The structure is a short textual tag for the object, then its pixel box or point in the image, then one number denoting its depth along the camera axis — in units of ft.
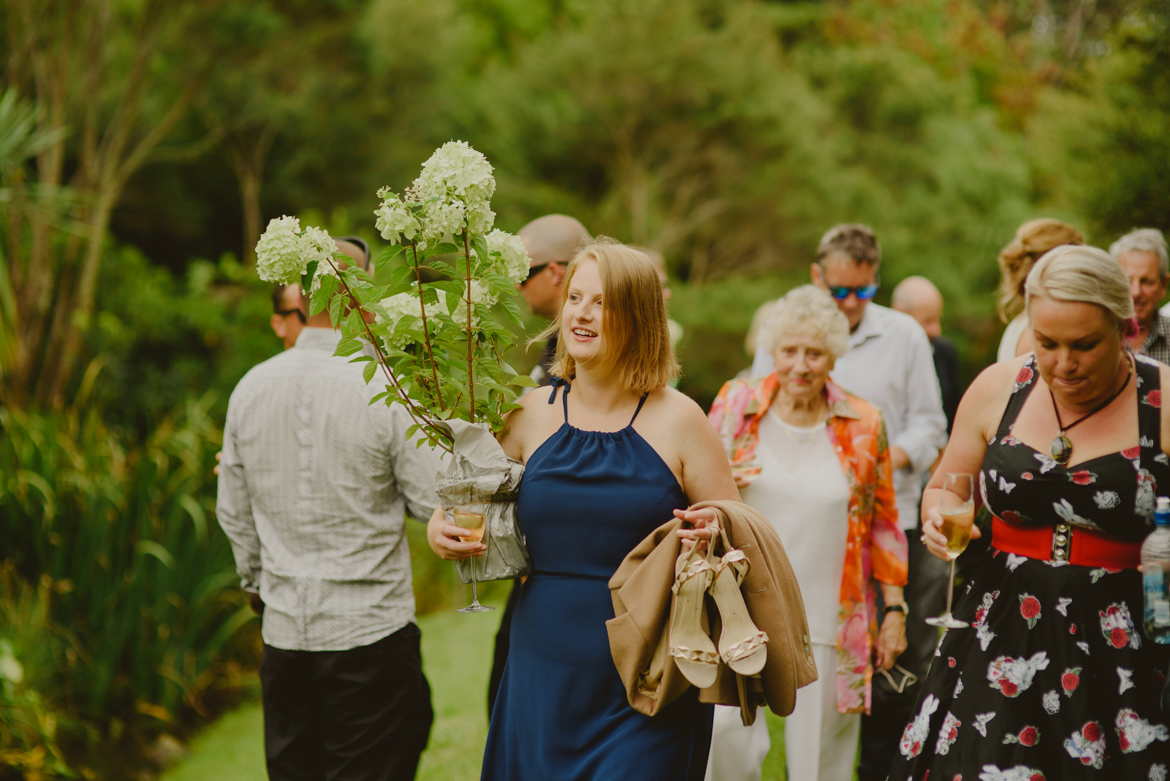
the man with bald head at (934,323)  20.68
